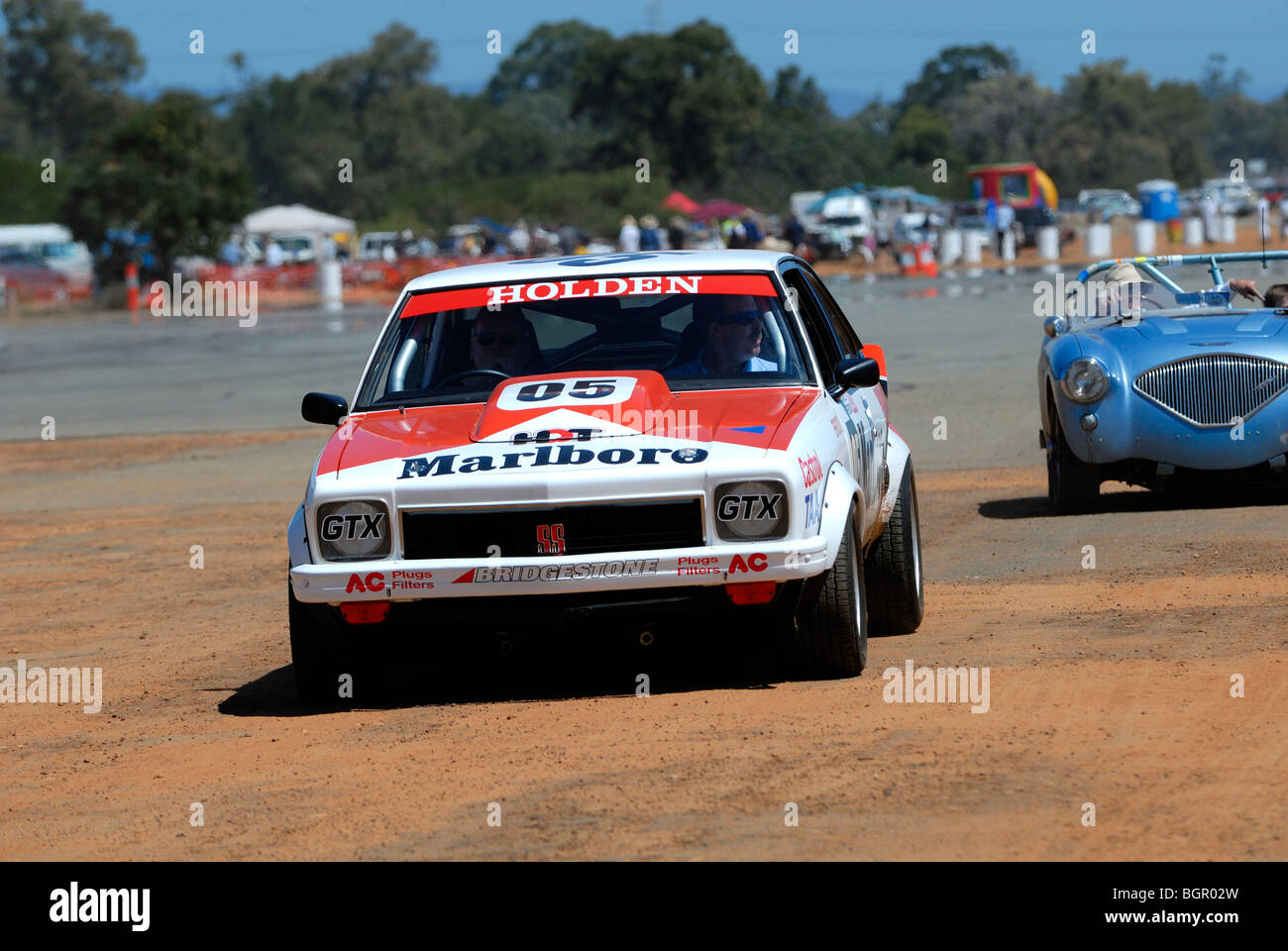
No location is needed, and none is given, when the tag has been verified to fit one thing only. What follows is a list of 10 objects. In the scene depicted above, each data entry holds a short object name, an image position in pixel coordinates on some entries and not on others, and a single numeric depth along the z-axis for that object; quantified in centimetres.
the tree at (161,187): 5319
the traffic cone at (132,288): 4941
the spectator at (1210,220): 5844
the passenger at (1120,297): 1139
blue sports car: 1030
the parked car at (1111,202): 9329
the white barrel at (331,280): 5168
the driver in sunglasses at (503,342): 755
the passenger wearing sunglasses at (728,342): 738
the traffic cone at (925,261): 5153
